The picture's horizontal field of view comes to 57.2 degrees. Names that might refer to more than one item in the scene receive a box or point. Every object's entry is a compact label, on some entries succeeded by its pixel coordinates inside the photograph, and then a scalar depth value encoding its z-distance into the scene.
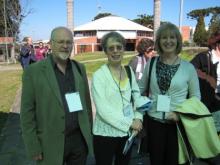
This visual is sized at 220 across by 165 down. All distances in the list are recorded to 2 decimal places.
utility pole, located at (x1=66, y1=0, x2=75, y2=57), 13.94
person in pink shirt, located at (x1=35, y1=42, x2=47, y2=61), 8.41
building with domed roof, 41.93
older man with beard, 1.74
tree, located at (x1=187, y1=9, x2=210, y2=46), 26.71
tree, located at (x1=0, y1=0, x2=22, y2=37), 24.90
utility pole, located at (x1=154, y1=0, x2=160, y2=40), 11.80
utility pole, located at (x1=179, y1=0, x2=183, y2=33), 12.83
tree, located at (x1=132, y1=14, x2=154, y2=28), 56.17
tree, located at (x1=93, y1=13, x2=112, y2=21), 63.54
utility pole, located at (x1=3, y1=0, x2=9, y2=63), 24.26
